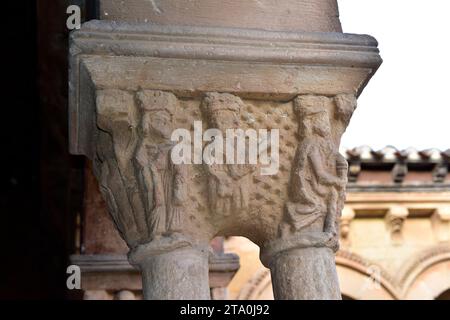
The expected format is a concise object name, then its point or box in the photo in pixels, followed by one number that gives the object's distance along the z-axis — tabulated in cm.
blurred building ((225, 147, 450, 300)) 729
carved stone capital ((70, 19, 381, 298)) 212
